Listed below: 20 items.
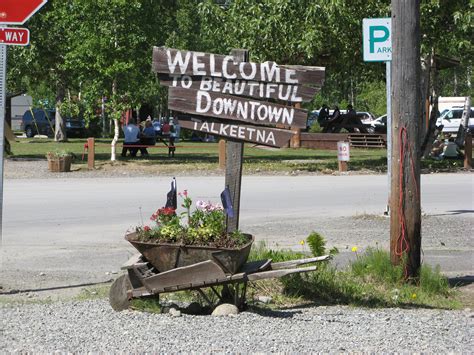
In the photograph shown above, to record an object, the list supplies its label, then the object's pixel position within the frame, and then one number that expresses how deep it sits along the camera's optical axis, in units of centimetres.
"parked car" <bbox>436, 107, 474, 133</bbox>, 9058
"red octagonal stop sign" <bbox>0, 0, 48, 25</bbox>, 1654
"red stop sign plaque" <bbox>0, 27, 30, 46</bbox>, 1637
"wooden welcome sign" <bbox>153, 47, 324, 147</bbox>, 1519
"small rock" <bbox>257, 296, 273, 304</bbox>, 1547
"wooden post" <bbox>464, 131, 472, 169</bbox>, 4667
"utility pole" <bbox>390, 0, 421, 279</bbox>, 1666
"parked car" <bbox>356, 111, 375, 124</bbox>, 10233
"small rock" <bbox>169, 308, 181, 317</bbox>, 1392
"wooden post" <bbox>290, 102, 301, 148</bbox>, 6807
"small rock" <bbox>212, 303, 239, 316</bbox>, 1404
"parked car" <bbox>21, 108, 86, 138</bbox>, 9722
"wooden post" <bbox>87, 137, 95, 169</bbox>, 4556
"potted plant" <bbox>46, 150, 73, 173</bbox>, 4407
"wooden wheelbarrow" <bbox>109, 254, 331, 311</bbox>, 1368
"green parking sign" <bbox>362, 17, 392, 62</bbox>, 2100
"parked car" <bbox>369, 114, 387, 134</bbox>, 7601
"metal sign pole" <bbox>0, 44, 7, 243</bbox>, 1626
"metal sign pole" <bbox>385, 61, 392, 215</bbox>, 2210
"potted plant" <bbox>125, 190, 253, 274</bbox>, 1388
